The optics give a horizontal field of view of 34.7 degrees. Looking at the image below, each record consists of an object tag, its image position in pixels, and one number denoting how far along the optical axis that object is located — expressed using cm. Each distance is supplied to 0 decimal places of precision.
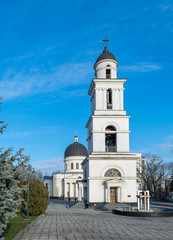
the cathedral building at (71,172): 6481
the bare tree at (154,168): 5531
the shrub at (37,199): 2367
